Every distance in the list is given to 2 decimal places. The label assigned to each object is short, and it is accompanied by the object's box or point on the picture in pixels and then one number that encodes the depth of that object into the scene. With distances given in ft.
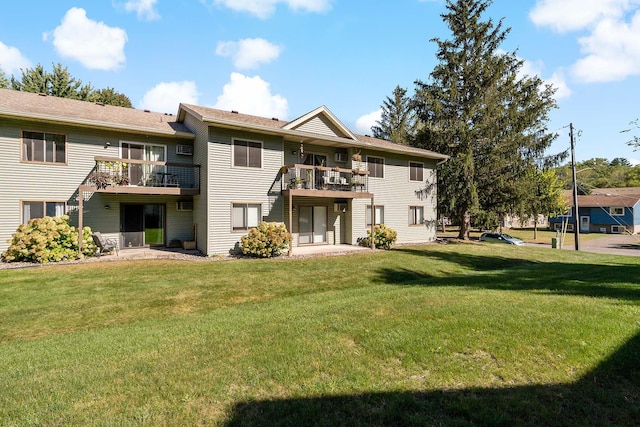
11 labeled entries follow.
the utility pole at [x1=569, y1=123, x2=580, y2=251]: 72.69
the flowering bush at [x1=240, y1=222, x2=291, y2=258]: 45.55
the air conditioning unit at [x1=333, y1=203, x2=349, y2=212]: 60.03
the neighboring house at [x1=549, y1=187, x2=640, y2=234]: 139.44
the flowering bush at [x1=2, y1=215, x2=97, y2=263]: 37.55
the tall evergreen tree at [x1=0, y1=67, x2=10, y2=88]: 86.33
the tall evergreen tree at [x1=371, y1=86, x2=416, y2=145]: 150.76
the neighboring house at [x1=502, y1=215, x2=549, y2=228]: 161.87
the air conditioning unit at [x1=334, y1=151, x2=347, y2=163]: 61.16
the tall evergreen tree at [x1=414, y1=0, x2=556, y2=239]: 75.25
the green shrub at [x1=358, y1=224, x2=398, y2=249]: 58.03
